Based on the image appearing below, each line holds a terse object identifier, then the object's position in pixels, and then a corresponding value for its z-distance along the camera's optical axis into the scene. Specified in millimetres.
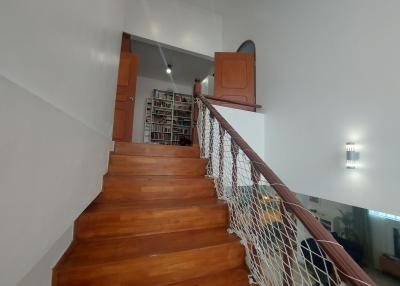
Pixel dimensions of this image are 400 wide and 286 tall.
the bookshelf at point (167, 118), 5779
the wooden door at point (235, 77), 3605
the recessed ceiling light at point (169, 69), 5350
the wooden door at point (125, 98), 3375
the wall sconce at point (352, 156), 1972
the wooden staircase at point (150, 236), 1182
